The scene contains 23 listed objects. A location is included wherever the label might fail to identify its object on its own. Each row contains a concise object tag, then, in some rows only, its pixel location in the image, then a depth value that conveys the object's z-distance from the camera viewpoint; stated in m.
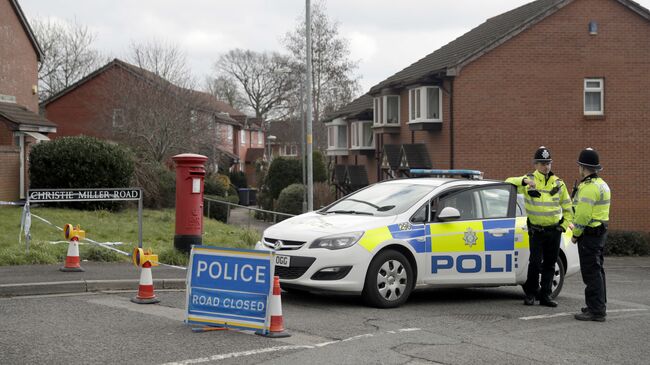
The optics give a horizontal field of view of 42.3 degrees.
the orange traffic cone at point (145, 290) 9.53
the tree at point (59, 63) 58.94
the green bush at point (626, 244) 25.59
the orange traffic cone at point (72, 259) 11.65
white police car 9.40
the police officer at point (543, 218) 10.12
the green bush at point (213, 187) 37.31
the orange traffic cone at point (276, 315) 7.74
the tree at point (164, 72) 46.75
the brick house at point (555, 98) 28.47
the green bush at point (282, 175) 45.25
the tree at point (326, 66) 56.66
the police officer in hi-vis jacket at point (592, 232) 9.26
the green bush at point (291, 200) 39.84
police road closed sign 7.80
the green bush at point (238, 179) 62.88
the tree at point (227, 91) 80.69
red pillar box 13.23
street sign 11.98
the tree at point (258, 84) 78.00
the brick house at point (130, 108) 41.34
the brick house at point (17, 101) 22.44
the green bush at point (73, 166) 21.41
